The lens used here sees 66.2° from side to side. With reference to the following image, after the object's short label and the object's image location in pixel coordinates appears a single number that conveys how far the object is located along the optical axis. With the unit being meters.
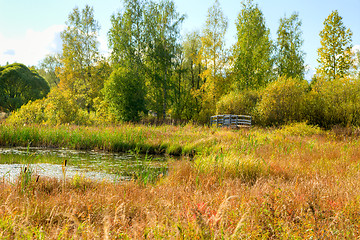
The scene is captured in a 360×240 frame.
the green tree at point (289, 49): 34.62
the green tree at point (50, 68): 55.62
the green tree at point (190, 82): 32.99
